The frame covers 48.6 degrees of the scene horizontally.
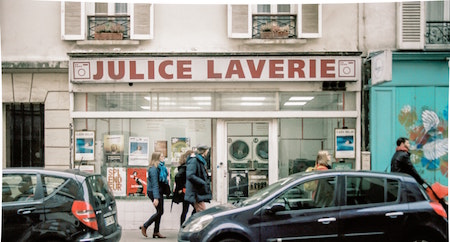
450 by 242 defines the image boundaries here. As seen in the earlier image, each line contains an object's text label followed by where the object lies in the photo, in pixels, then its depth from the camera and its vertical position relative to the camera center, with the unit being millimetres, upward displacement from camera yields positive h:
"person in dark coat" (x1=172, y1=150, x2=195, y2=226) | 9328 -1220
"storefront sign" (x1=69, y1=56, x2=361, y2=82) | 10391 +1117
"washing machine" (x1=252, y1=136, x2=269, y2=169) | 10781 -658
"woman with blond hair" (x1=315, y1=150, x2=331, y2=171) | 8812 -679
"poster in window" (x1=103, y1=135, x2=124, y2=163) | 10820 -581
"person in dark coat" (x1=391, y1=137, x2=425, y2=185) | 8703 -672
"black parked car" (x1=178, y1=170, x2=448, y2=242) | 6414 -1207
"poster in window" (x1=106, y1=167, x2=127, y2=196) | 10750 -1251
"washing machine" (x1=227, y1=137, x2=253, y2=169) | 10789 -680
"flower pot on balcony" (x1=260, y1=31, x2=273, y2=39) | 10500 +1825
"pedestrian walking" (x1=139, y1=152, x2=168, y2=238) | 9211 -1198
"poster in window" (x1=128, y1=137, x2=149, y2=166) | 10781 -644
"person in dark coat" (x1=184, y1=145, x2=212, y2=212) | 8922 -1105
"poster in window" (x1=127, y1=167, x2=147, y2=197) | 10719 -1308
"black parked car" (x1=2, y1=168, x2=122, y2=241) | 6395 -1129
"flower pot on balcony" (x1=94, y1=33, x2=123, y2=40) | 10516 +1798
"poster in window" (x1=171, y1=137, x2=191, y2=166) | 10766 -575
